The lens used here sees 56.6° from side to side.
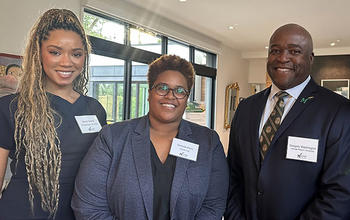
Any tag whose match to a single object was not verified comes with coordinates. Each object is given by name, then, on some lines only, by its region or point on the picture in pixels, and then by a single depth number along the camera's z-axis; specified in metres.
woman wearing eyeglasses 1.42
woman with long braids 1.51
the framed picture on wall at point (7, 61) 3.16
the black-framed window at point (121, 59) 4.62
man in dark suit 1.41
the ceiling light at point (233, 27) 6.21
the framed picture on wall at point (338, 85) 8.35
